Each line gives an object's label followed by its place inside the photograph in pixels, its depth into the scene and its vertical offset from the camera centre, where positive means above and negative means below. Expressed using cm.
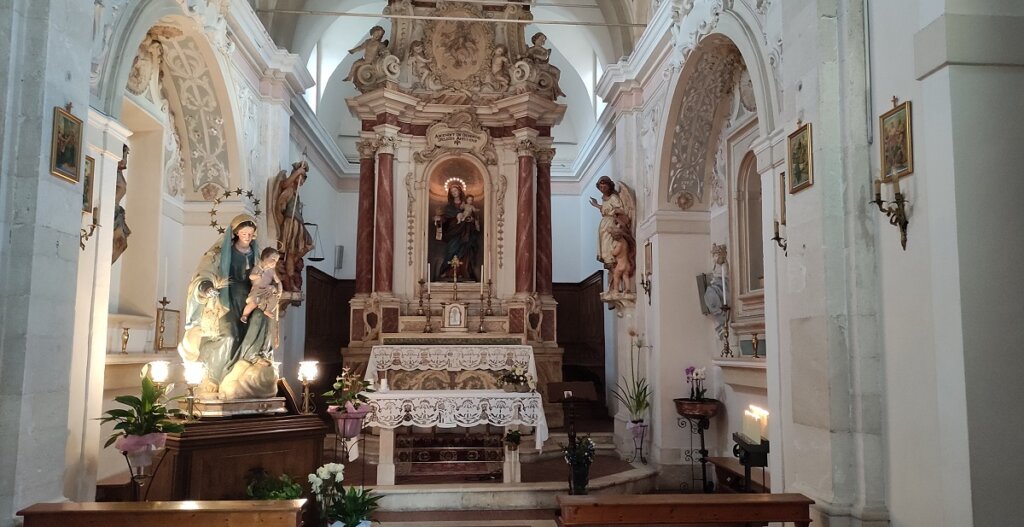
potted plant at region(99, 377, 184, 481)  466 -55
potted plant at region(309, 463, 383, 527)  534 -114
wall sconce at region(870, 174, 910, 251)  422 +71
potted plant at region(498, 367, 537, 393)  863 -48
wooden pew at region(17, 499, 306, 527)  398 -92
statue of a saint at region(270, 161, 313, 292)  994 +147
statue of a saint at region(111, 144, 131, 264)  640 +97
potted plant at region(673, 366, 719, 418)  858 -70
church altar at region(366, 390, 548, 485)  779 -75
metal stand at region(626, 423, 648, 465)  942 -125
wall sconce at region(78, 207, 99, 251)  515 +69
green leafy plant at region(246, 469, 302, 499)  550 -107
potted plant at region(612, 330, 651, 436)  945 -70
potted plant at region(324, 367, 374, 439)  610 -56
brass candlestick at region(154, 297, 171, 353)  791 +9
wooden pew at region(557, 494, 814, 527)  430 -95
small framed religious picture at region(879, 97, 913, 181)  425 +111
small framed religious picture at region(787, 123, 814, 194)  480 +114
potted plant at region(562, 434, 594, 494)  706 -111
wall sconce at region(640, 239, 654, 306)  963 +92
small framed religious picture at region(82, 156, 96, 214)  517 +105
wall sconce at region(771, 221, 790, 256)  560 +71
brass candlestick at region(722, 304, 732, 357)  869 +2
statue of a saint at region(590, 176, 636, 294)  1017 +139
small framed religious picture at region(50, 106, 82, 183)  447 +111
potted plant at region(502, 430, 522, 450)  761 -98
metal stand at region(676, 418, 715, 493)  839 -120
